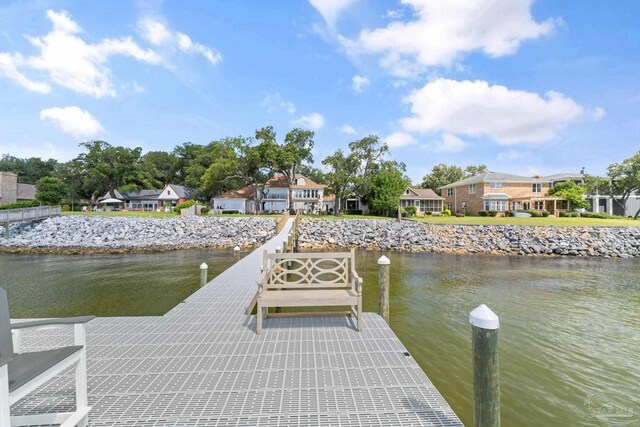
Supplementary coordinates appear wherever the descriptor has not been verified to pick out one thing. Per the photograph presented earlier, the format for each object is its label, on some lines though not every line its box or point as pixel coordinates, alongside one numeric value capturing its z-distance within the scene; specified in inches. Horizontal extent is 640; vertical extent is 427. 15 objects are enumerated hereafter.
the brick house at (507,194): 1599.4
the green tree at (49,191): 1658.5
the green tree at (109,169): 2290.8
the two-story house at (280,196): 1916.8
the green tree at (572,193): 1536.7
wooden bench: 199.0
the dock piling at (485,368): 103.1
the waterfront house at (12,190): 1820.9
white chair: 80.6
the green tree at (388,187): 1594.5
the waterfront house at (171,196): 2091.5
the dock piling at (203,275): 381.5
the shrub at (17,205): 1323.8
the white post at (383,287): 240.3
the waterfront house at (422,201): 1904.5
